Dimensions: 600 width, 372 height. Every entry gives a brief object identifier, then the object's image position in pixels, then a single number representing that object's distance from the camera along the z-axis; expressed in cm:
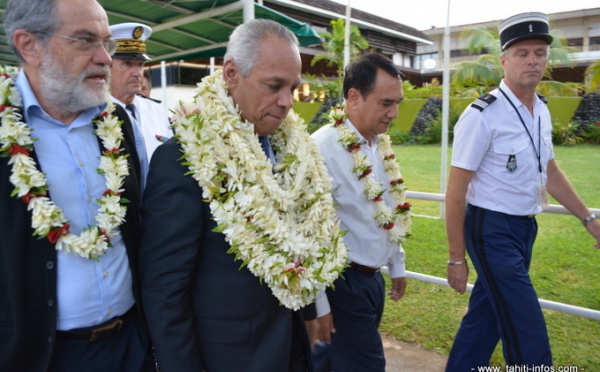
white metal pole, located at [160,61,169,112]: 1272
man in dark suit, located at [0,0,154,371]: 171
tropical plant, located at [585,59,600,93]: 1971
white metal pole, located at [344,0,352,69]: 671
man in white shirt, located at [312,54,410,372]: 280
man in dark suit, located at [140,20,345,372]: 181
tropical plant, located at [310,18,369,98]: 2305
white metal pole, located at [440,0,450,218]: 626
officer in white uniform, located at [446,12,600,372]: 280
